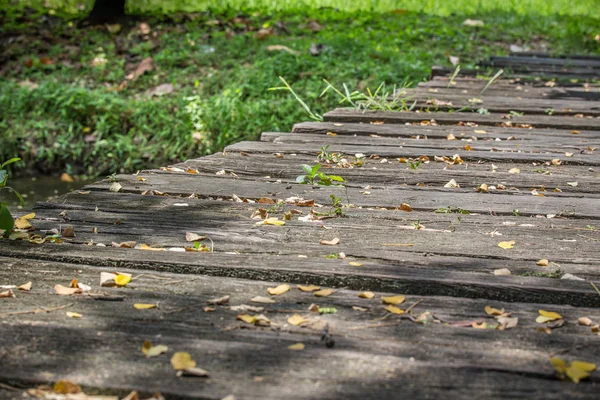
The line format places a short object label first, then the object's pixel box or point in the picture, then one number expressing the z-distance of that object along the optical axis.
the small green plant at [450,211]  2.78
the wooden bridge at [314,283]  2.03
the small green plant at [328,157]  3.34
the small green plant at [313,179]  3.01
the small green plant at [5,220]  2.46
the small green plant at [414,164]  3.22
